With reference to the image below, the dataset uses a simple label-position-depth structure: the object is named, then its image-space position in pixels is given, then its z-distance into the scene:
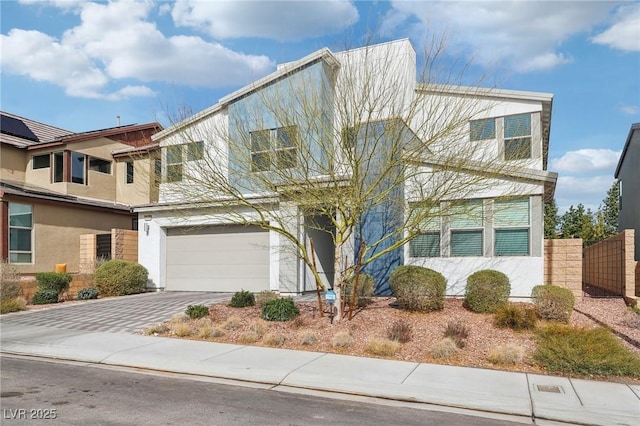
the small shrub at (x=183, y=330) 11.18
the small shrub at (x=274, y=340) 10.26
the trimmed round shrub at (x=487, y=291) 12.22
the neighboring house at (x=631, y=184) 22.27
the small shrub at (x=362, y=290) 13.53
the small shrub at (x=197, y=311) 12.63
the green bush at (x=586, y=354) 8.05
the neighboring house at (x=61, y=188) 20.30
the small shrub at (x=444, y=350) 9.12
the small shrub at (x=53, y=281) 16.83
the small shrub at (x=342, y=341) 9.88
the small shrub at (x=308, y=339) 10.16
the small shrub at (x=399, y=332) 10.08
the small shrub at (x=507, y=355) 8.72
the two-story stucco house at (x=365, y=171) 11.21
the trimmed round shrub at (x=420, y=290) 12.24
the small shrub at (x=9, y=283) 15.52
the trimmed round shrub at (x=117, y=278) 18.06
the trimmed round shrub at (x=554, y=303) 11.27
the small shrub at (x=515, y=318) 10.73
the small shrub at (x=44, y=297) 16.23
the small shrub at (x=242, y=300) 13.80
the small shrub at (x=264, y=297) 13.91
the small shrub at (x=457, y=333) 9.72
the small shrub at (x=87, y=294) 17.31
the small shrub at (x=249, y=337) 10.60
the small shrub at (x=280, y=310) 11.98
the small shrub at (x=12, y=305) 14.60
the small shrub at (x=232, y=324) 11.48
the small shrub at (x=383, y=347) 9.38
